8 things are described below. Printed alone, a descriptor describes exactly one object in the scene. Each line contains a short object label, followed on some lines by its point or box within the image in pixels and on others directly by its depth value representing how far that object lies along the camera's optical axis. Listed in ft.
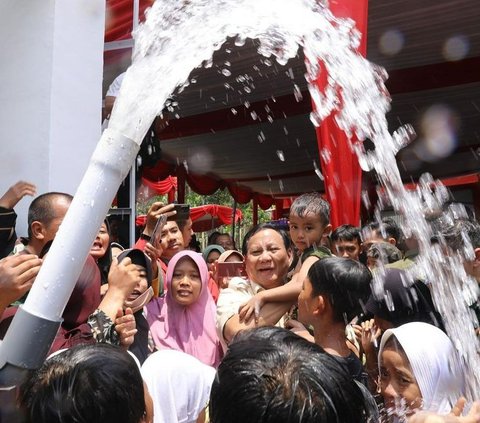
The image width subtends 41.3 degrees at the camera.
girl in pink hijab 10.55
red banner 14.74
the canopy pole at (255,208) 52.45
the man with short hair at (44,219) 8.89
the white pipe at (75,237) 3.47
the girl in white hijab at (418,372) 6.47
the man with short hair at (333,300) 7.68
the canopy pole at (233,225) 45.29
